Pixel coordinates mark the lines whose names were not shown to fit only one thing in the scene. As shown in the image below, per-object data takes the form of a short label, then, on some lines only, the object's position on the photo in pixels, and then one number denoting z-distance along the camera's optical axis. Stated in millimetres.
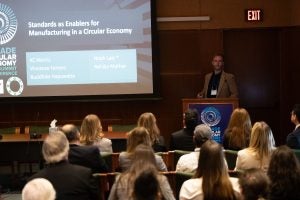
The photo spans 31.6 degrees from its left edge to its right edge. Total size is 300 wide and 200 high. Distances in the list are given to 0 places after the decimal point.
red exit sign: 9234
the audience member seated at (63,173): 3662
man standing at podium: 8688
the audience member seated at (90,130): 5590
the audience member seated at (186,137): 5992
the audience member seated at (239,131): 5500
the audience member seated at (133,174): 3270
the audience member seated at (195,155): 4512
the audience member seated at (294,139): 5230
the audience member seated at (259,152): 4469
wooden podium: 7879
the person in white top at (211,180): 3148
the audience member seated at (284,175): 3170
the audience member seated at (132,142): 4406
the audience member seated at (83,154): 4664
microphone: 7816
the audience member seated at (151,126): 5715
